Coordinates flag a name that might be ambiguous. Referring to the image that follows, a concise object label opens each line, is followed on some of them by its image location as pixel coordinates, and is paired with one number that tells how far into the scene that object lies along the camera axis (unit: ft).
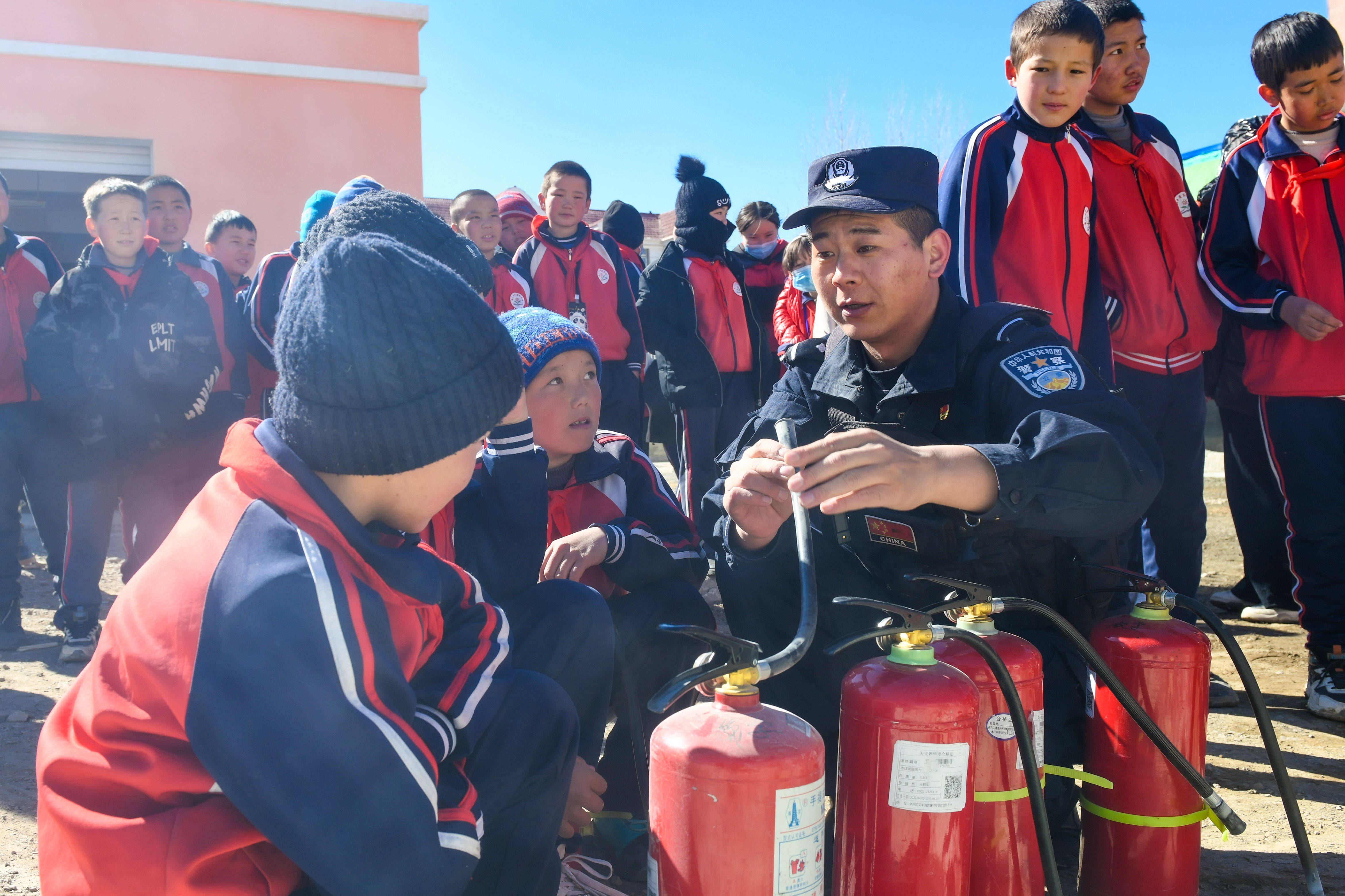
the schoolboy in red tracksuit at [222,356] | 14.55
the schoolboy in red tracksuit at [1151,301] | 10.53
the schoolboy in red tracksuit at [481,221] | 19.35
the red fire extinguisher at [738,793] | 4.54
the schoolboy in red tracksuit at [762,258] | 21.48
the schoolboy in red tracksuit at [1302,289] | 10.29
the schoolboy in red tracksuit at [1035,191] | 9.37
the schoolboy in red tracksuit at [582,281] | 18.47
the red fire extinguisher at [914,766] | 4.93
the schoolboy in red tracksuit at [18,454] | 14.12
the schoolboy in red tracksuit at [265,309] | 14.34
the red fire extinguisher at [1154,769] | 6.09
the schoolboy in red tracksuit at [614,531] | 7.54
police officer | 5.83
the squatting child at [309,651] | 3.72
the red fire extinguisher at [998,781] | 5.60
